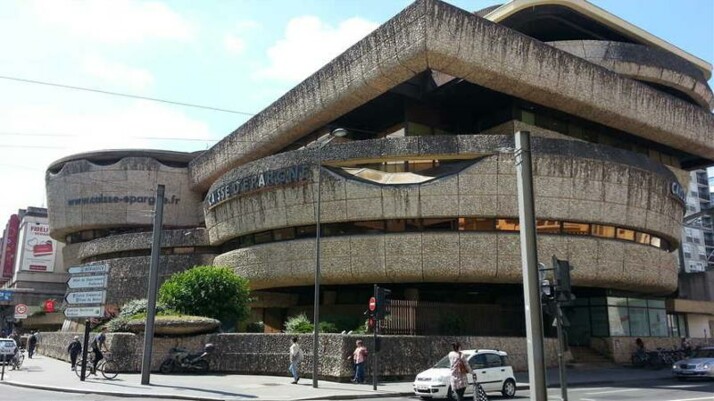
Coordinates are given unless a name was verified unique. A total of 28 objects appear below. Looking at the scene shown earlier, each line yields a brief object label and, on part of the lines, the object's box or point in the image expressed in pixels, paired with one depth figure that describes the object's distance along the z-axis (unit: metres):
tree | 25.52
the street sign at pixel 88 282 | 18.39
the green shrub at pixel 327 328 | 23.22
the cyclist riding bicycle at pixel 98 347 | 19.87
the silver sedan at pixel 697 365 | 21.03
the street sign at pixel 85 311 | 18.05
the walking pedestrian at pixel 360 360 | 19.08
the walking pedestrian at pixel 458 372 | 12.31
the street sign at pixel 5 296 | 52.44
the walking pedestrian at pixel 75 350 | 21.00
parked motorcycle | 21.70
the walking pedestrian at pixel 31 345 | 32.22
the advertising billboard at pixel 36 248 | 67.25
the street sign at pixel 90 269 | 18.47
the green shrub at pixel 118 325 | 23.25
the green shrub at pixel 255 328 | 28.98
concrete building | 26.17
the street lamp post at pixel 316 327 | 18.05
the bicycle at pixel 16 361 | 23.15
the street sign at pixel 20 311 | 25.34
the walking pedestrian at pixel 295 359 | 19.11
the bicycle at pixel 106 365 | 21.02
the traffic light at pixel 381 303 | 18.08
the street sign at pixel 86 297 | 18.27
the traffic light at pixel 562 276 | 10.78
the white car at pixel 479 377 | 15.22
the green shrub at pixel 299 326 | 23.30
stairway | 27.47
